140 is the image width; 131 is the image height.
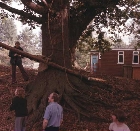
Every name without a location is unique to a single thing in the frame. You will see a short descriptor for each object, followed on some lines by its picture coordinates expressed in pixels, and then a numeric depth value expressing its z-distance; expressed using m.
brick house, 23.67
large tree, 6.67
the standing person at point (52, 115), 4.03
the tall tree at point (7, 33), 77.72
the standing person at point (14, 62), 8.42
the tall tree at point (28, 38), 84.90
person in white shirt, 3.58
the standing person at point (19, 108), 4.66
